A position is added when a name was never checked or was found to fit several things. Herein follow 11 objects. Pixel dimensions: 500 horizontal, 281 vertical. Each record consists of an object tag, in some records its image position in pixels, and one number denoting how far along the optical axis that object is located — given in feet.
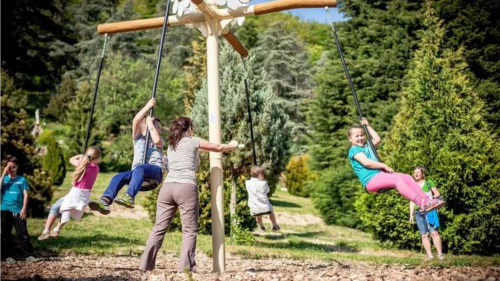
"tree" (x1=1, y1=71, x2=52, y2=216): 44.60
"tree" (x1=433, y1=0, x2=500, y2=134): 61.67
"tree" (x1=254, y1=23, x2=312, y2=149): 141.49
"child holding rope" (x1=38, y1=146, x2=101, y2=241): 22.49
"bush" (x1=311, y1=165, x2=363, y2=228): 63.82
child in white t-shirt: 27.78
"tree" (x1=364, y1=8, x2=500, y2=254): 37.29
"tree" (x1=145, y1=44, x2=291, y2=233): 42.80
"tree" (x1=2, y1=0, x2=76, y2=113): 72.62
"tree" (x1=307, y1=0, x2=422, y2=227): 65.05
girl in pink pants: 19.11
